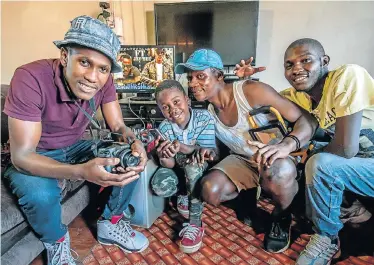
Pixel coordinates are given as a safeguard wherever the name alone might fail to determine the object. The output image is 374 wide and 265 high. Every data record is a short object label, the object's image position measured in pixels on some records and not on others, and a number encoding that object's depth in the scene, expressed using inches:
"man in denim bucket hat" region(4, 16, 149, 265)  37.6
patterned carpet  46.2
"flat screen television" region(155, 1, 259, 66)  98.5
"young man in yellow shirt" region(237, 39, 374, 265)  39.8
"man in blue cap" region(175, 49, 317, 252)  45.1
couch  38.2
